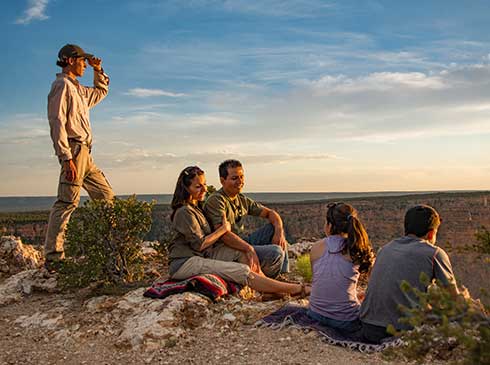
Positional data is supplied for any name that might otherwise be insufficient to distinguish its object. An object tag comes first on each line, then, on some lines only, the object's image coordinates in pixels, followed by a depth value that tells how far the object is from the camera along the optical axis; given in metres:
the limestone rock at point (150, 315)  5.86
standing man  7.22
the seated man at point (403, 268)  5.01
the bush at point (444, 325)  2.79
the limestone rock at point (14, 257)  9.61
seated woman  6.52
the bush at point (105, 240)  7.46
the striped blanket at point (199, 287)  6.48
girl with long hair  5.61
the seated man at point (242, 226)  6.81
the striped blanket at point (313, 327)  5.16
